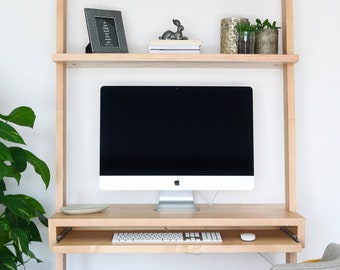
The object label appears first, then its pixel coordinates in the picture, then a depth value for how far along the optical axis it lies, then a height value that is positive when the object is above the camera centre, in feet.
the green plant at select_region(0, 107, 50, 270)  7.21 -0.89
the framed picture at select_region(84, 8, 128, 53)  8.16 +1.91
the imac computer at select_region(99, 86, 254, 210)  8.18 +0.10
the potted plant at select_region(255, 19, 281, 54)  8.33 +1.77
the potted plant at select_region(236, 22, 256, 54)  8.29 +1.77
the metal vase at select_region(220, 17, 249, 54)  8.37 +1.82
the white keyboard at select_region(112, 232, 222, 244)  7.45 -1.43
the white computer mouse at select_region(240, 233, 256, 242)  7.61 -1.44
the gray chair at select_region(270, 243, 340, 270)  4.89 -1.22
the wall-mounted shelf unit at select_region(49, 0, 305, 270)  7.43 -1.10
